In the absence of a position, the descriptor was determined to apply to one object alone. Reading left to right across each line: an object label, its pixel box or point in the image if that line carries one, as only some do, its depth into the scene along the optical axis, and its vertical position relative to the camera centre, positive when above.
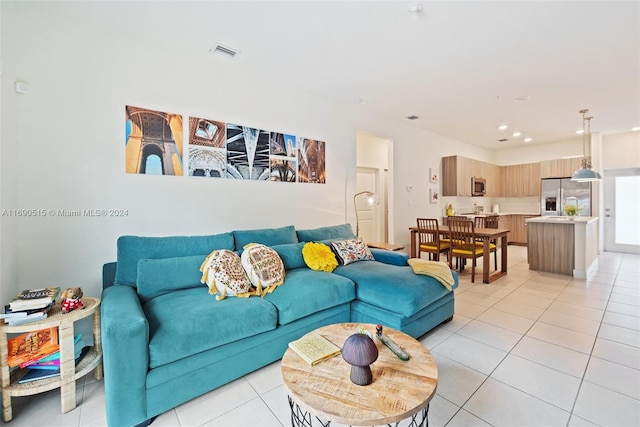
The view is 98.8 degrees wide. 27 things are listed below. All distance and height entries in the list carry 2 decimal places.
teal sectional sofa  1.49 -0.72
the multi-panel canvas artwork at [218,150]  2.55 +0.67
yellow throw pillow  2.84 -0.51
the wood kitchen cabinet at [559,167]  6.41 +0.92
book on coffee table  1.38 -0.75
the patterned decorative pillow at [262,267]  2.33 -0.51
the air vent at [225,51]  2.69 +1.60
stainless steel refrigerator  6.30 +0.25
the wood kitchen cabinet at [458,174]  6.16 +0.78
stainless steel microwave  6.70 +0.51
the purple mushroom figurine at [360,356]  1.15 -0.62
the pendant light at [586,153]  4.54 +1.22
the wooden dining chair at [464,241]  4.12 -0.55
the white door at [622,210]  6.14 -0.13
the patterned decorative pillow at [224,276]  2.16 -0.53
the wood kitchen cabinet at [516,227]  7.35 -0.57
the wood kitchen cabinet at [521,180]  7.22 +0.71
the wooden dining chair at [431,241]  4.48 -0.57
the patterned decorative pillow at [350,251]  3.05 -0.49
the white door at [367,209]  5.49 -0.03
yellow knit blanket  2.53 -0.60
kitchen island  4.26 -0.64
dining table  4.05 -0.56
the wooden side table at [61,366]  1.55 -0.97
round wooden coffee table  1.03 -0.77
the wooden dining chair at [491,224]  4.44 -0.39
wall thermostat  2.03 +0.94
